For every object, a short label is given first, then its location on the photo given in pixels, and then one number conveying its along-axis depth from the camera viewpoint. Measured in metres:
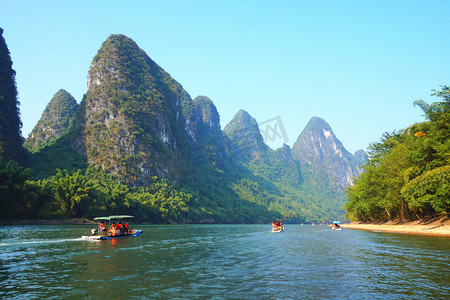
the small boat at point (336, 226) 82.70
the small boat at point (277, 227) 69.74
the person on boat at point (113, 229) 43.45
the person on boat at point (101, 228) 44.12
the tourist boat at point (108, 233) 39.55
